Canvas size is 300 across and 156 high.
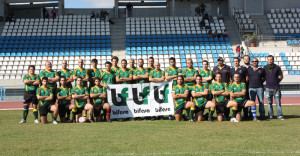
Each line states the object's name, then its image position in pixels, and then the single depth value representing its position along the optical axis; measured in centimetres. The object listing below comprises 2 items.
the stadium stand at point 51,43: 2620
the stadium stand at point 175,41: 2694
